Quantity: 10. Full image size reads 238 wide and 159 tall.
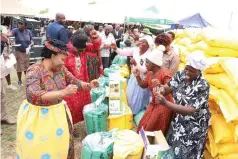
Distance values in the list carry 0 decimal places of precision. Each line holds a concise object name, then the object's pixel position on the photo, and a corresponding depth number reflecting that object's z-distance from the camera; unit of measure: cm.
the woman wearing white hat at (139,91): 405
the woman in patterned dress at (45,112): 202
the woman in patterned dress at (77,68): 367
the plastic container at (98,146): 227
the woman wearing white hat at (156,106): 284
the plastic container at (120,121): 337
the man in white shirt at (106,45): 748
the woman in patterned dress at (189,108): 227
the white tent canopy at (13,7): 1275
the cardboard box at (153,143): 227
